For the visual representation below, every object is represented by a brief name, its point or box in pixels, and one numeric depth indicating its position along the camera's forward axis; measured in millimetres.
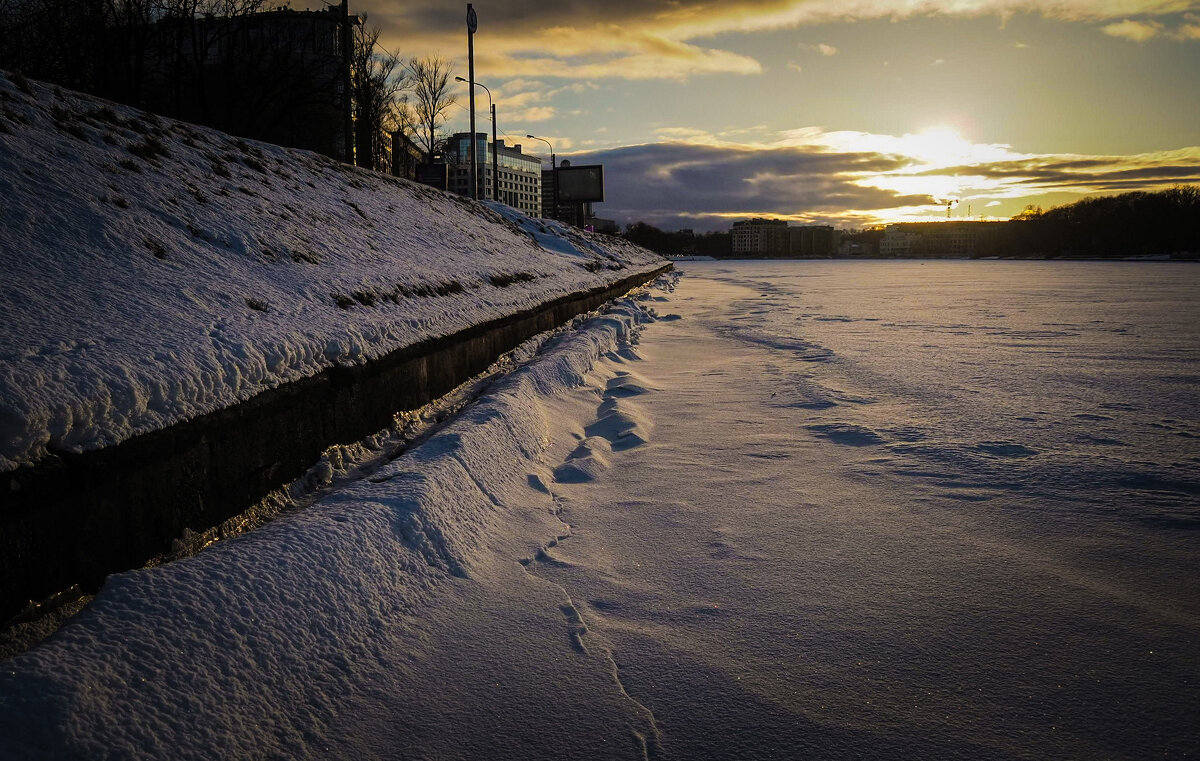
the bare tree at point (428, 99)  40406
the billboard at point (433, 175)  25016
